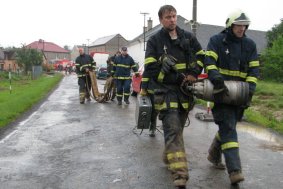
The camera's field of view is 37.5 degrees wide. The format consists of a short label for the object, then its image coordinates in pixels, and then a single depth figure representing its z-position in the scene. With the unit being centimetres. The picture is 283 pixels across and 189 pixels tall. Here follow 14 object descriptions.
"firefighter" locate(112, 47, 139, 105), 1480
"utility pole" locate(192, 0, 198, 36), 1546
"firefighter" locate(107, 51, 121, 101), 1562
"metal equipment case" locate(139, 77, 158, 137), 586
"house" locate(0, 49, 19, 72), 9379
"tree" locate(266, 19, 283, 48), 4744
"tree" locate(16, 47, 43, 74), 5003
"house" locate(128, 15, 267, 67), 5247
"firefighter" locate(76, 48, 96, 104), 1558
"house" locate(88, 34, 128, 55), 10319
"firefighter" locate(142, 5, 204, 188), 538
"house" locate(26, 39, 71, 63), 13262
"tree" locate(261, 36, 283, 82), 3378
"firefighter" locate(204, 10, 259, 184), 520
